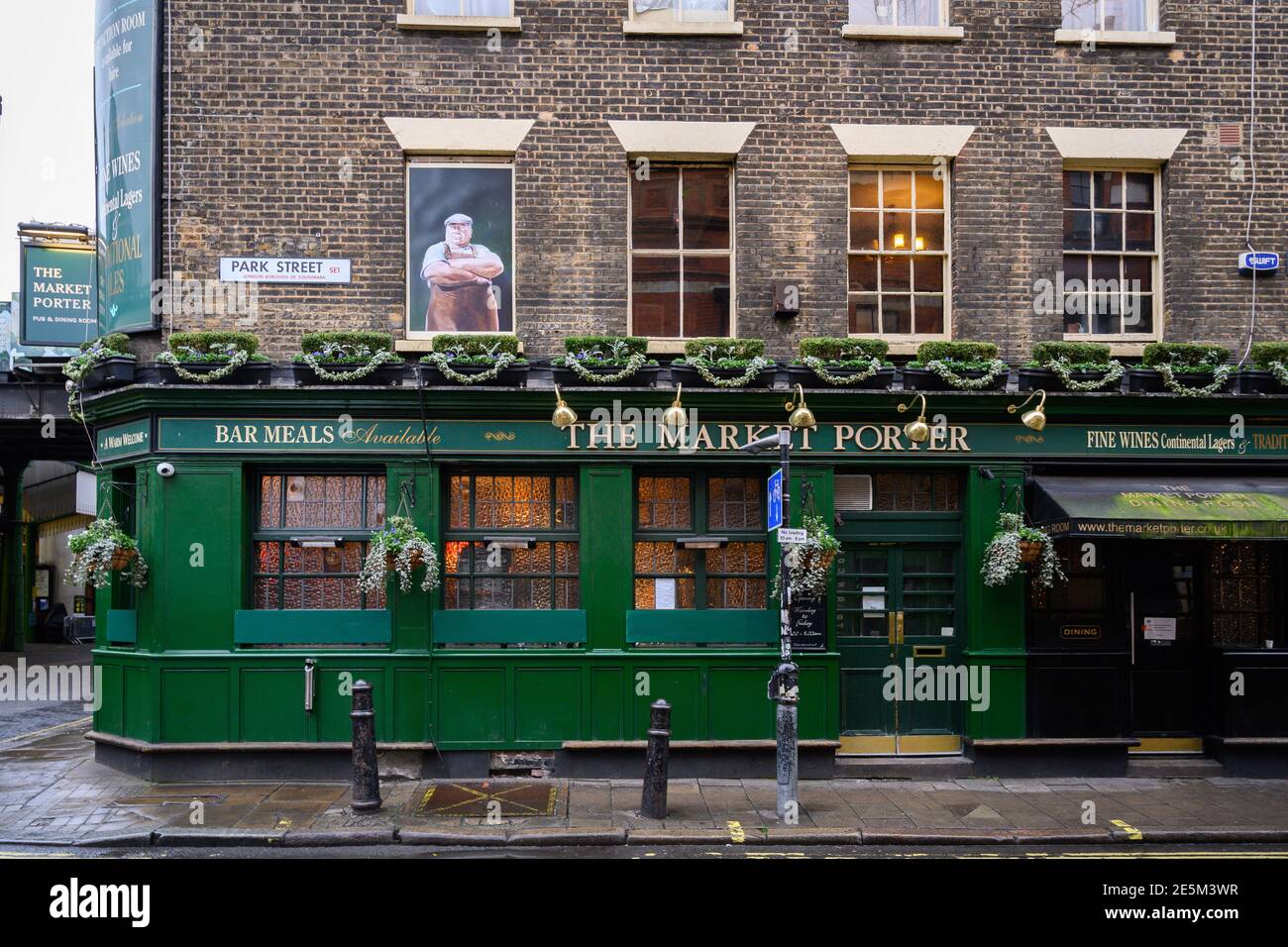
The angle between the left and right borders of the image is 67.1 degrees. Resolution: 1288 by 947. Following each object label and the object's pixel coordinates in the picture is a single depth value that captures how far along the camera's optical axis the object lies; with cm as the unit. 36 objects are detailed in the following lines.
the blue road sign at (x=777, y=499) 983
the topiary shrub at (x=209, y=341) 1109
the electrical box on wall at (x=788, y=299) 1158
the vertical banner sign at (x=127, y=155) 1154
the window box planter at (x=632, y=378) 1130
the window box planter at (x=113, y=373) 1138
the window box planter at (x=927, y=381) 1145
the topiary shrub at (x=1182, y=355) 1167
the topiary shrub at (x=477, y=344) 1121
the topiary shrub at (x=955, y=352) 1150
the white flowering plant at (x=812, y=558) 1073
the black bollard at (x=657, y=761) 931
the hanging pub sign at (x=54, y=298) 1705
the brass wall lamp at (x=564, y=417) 1081
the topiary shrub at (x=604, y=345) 1125
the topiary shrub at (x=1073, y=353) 1161
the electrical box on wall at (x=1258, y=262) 1195
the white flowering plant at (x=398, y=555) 1066
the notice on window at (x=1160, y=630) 1189
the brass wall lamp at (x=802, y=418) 1091
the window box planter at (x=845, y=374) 1136
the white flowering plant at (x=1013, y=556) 1108
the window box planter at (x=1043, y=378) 1157
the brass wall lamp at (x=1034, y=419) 1103
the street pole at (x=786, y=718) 944
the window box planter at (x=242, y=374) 1116
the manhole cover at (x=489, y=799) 963
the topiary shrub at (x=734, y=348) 1136
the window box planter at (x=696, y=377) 1138
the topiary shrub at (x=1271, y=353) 1173
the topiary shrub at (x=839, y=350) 1141
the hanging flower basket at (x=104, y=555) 1088
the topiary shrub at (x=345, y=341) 1112
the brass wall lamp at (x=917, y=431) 1117
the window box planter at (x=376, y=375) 1111
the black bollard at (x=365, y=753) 948
